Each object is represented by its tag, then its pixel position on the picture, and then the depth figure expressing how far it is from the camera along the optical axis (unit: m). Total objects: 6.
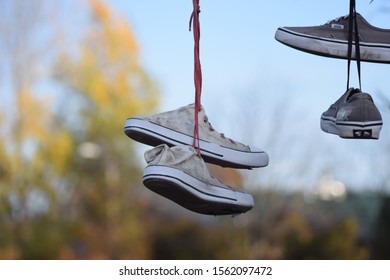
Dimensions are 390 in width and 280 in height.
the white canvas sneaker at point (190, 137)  5.57
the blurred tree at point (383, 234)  25.43
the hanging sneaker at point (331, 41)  5.70
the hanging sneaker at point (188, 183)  5.18
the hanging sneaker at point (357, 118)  5.43
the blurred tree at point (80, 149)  27.98
